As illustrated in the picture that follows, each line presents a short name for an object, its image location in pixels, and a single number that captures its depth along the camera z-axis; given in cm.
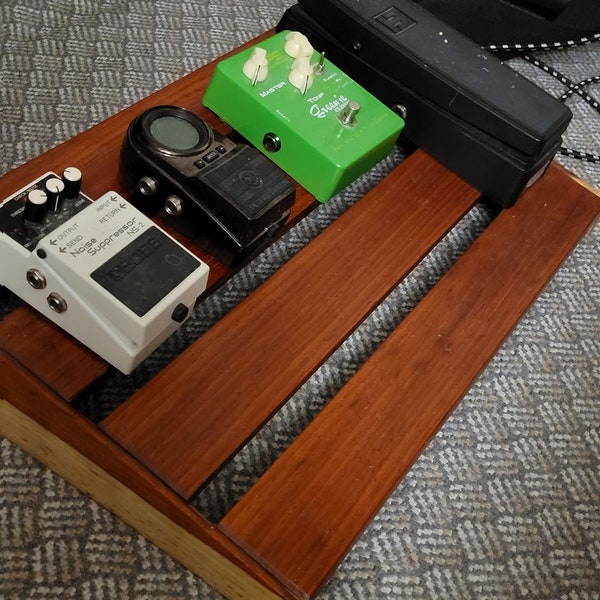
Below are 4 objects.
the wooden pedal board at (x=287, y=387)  66
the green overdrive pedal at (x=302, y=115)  86
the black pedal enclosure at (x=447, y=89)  93
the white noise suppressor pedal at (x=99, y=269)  65
